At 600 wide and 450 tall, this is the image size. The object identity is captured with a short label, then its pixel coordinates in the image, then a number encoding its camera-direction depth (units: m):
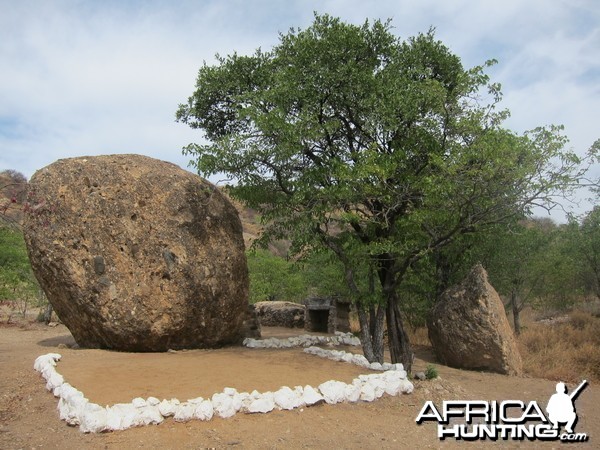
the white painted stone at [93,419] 5.82
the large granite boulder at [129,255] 9.91
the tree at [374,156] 8.43
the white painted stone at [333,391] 7.23
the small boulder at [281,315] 19.47
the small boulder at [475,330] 11.91
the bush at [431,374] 9.42
